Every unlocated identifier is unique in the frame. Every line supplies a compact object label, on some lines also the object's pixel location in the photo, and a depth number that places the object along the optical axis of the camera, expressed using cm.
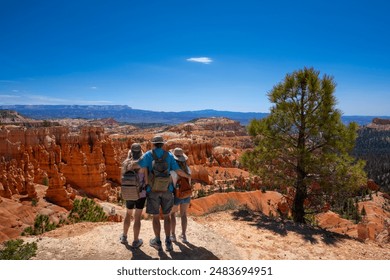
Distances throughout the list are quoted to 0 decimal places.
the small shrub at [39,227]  1125
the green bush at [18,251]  604
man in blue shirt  595
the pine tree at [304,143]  1052
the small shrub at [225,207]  1137
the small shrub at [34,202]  2116
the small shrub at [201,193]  3752
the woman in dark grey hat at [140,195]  602
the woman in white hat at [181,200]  630
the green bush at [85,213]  1231
